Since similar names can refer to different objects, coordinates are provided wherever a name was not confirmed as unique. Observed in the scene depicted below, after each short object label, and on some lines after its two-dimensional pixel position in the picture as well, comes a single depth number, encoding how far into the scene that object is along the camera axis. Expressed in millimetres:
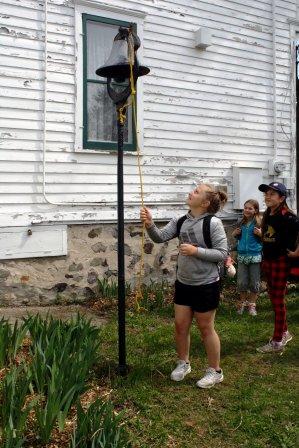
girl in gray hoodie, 3576
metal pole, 3770
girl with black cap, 4430
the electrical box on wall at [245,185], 7715
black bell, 3712
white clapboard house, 5910
